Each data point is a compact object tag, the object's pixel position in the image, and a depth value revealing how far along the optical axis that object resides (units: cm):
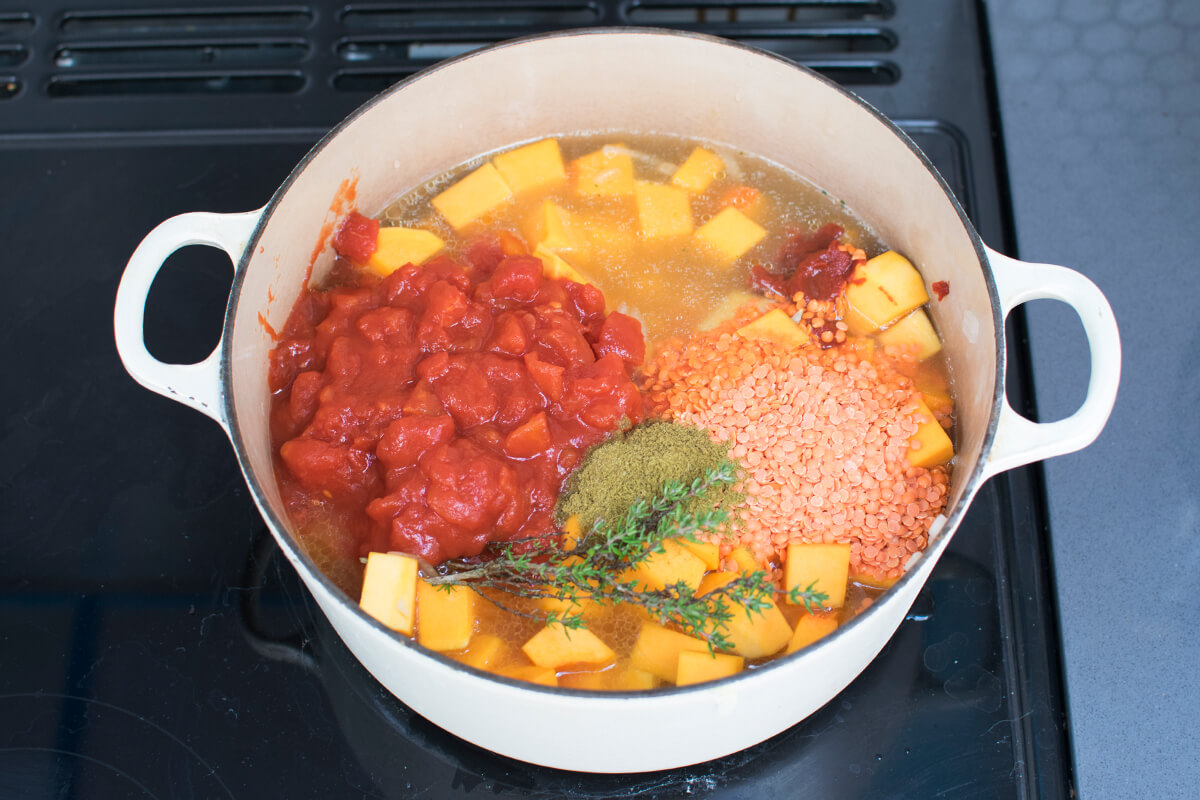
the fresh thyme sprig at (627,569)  66
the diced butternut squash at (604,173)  82
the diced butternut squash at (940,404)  75
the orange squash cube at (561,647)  68
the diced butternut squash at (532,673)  68
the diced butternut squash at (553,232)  79
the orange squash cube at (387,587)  67
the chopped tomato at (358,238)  79
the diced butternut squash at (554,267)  77
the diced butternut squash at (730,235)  80
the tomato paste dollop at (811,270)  77
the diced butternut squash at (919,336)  77
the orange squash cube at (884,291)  77
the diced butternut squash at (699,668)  67
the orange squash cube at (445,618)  69
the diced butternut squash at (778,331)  76
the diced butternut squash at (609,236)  80
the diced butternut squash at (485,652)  69
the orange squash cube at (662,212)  80
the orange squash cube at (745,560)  71
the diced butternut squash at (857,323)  77
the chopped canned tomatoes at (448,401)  70
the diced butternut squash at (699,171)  82
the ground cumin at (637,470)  71
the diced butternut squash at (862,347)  76
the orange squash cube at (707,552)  70
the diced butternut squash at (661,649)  68
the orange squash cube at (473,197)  80
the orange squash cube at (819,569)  70
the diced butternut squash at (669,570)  70
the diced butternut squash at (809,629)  69
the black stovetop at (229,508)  70
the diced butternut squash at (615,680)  69
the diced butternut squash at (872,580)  71
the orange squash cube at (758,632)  68
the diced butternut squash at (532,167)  81
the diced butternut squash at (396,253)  79
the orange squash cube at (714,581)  70
